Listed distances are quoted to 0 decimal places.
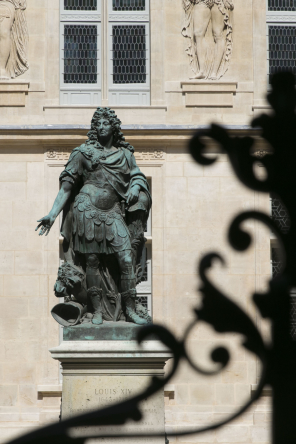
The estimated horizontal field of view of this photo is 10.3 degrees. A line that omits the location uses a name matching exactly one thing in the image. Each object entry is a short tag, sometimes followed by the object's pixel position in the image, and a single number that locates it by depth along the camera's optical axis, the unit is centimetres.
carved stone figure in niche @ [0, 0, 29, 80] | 2608
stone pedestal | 1423
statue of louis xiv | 1507
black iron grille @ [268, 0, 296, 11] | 2683
